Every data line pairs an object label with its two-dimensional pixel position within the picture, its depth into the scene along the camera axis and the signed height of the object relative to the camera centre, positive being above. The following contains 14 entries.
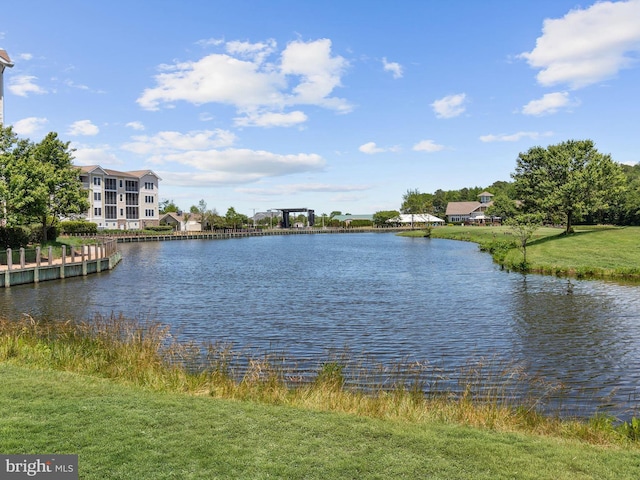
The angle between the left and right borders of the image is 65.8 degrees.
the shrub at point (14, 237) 41.91 -0.17
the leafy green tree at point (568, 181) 56.25 +5.57
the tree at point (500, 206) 108.89 +5.24
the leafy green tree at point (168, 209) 191.69 +9.50
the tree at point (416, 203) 166.88 +9.05
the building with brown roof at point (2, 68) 44.69 +15.27
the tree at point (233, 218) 148.23 +4.26
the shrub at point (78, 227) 90.88 +1.27
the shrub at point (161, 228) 117.31 +1.23
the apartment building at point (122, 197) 103.88 +8.25
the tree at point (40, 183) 38.06 +4.66
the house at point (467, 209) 160.50 +6.46
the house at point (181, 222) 143.75 +3.14
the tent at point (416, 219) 155.34 +3.39
